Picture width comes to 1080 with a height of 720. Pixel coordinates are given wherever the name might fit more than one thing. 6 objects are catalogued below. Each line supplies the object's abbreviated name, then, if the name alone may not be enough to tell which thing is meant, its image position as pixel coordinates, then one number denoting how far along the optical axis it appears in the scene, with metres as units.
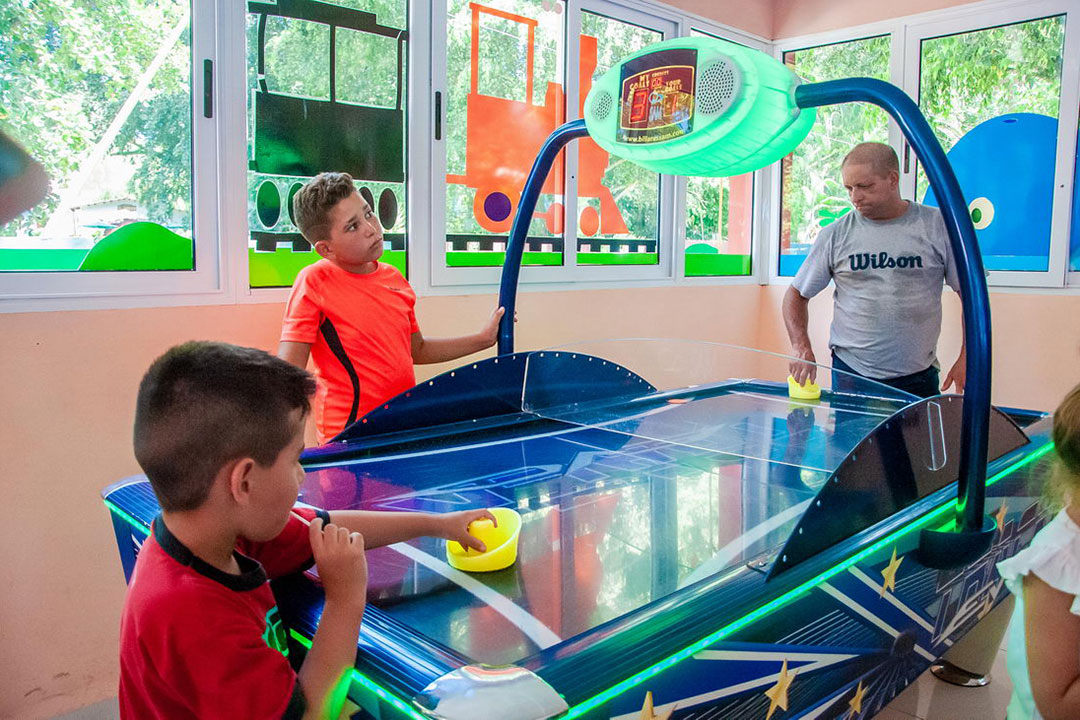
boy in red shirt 0.87
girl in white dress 1.02
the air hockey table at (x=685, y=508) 0.98
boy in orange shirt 2.16
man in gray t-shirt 2.84
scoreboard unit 1.54
